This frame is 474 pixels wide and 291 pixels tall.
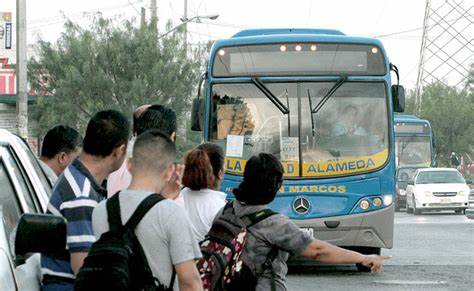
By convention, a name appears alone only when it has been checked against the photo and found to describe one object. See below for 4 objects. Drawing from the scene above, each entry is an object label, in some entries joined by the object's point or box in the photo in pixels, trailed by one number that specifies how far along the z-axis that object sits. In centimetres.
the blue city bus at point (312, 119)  1752
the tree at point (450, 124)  8412
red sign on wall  6656
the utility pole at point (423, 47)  10119
